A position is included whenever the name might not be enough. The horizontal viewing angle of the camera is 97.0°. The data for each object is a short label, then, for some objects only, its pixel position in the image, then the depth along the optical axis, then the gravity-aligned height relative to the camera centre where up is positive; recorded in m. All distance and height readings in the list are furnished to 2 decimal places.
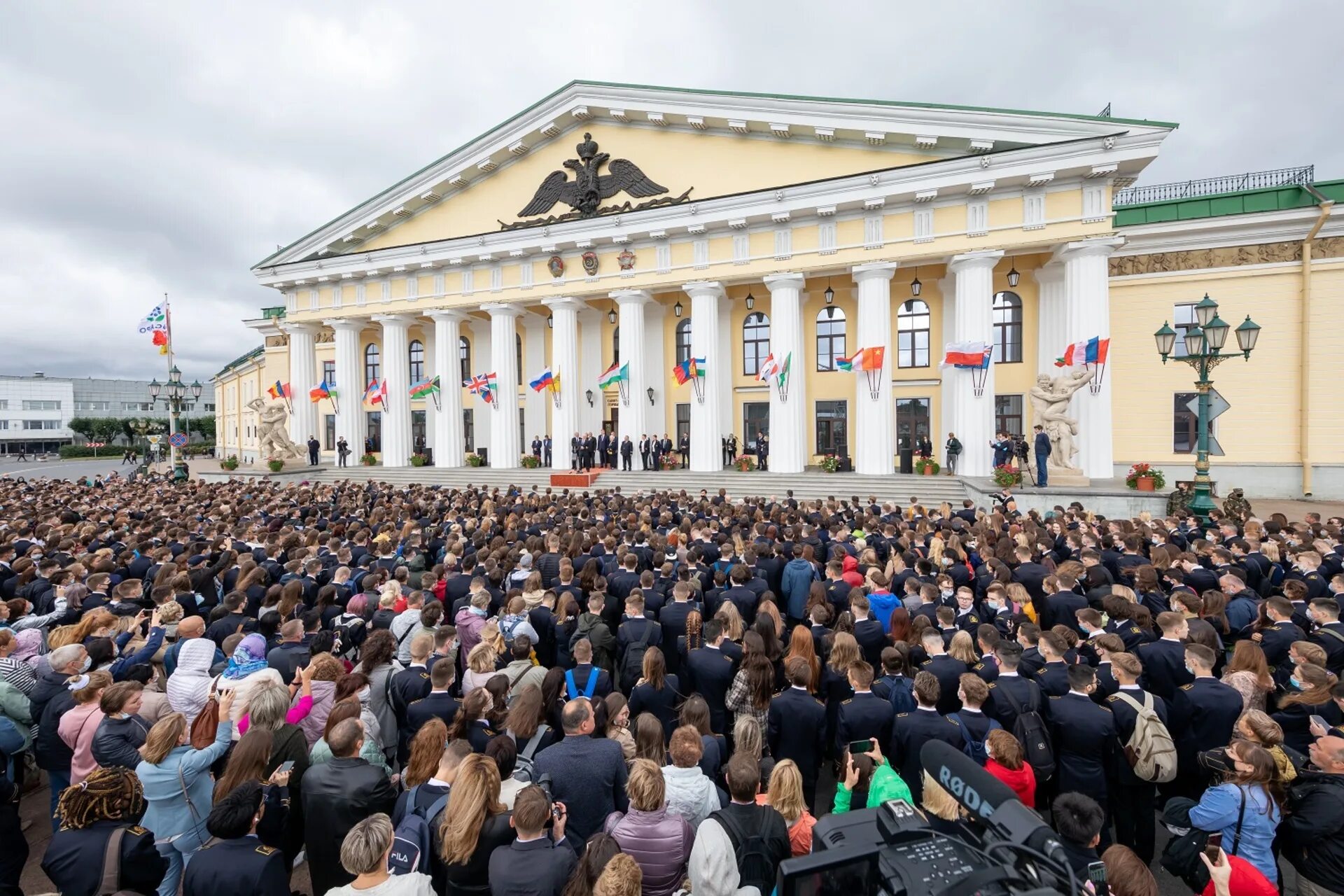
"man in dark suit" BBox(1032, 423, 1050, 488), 16.77 -0.61
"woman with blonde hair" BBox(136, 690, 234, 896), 3.34 -1.97
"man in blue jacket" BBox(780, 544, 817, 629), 7.82 -1.97
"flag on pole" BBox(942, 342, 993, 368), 19.86 +2.59
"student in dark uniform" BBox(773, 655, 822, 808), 4.44 -2.17
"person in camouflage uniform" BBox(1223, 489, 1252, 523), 13.12 -1.81
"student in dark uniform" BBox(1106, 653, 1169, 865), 4.12 -2.54
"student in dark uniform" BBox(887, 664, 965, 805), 3.98 -2.01
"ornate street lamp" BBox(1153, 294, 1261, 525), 11.20 +1.42
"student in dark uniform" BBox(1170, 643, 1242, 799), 4.24 -2.06
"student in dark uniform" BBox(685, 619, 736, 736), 5.09 -2.04
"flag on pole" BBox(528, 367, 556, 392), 26.14 +2.58
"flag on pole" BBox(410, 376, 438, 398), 28.23 +2.51
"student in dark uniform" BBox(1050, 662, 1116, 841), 4.05 -2.11
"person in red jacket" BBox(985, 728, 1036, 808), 3.47 -1.99
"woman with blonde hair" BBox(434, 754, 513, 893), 2.91 -1.92
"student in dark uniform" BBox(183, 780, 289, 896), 2.74 -1.94
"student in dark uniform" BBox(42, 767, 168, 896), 2.84 -1.91
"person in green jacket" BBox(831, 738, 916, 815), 3.26 -1.98
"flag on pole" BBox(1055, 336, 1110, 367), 18.19 +2.39
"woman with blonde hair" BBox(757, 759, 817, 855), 3.09 -1.91
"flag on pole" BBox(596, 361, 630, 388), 24.97 +2.65
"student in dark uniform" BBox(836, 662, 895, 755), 4.26 -2.01
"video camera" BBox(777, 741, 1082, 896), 1.65 -1.30
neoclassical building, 20.02 +6.41
